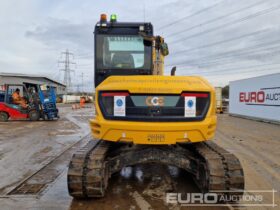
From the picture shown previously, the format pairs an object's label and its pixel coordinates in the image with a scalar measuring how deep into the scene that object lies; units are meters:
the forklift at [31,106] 13.36
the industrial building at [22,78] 32.67
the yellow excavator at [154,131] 2.99
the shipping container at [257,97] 11.89
